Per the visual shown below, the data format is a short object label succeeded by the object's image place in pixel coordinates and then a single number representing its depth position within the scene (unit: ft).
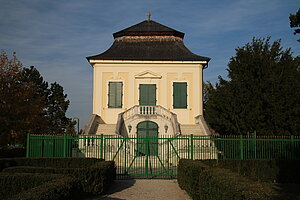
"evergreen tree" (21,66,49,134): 160.58
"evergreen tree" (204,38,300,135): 57.62
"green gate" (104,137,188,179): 53.36
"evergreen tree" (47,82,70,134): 167.02
